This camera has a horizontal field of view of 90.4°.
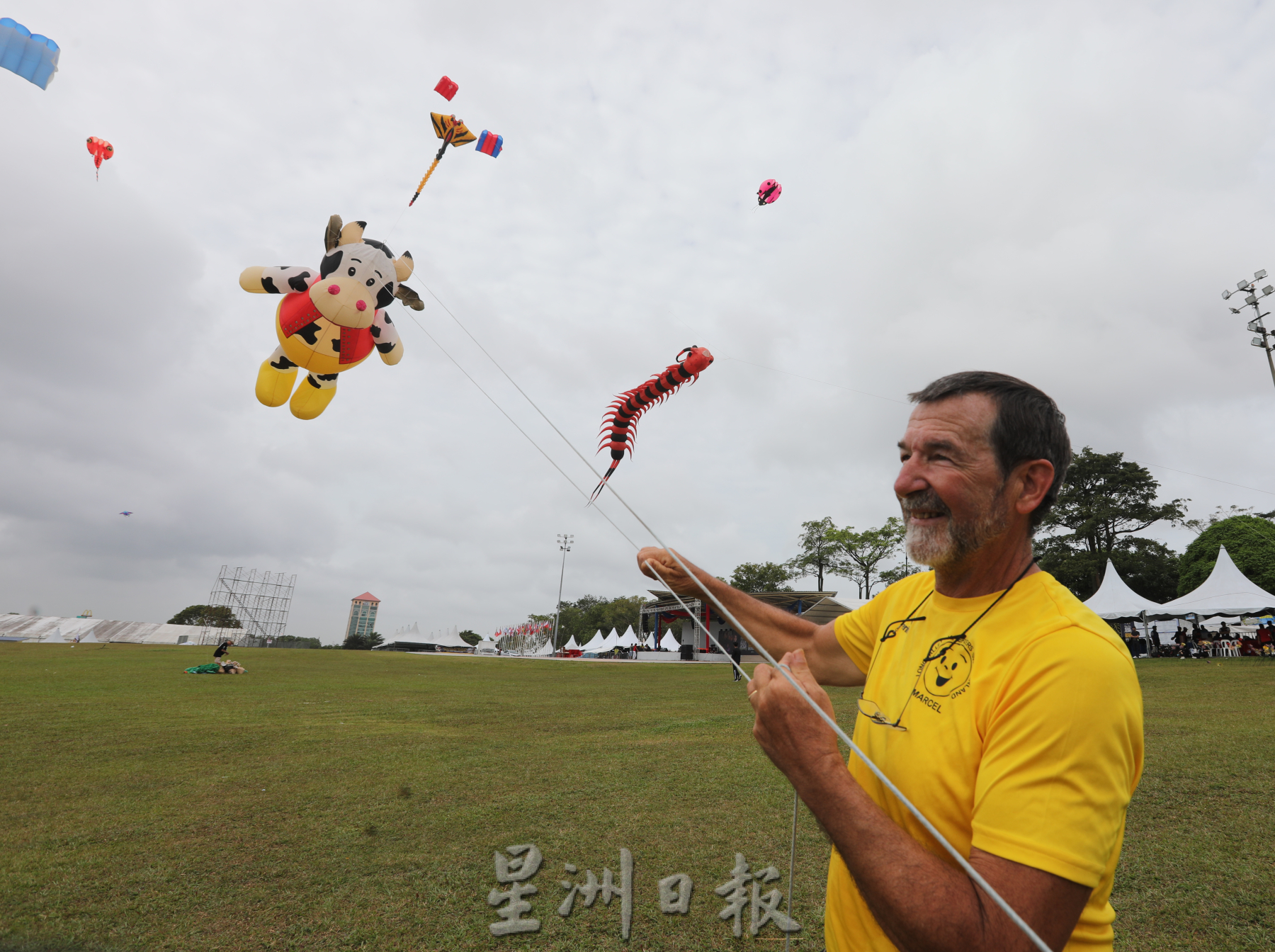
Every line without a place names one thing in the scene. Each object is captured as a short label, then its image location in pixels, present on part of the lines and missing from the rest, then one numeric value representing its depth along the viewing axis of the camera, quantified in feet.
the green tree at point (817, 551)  189.06
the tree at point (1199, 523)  143.54
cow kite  17.48
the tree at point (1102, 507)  140.87
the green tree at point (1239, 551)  111.65
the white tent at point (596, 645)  202.80
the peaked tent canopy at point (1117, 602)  81.05
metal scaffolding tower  202.18
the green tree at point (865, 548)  175.01
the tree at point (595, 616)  312.50
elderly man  3.37
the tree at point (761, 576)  203.00
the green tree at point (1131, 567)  131.03
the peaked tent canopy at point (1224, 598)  71.92
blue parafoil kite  27.27
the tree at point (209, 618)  233.96
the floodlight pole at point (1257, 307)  76.59
